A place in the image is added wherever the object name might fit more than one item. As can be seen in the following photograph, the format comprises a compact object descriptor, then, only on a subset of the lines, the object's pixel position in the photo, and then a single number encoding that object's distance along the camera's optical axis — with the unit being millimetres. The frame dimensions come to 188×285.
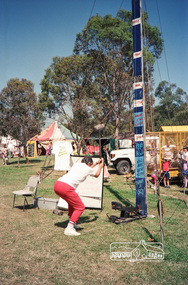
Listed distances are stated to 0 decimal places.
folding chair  7824
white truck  15375
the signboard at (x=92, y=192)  7668
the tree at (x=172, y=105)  53750
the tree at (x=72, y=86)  21922
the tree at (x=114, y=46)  19969
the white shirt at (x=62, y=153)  12117
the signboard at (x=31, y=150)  37156
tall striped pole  6652
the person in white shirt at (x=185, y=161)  9805
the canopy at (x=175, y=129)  12172
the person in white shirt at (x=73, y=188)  5402
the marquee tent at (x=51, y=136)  34181
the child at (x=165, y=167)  11219
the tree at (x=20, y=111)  25094
